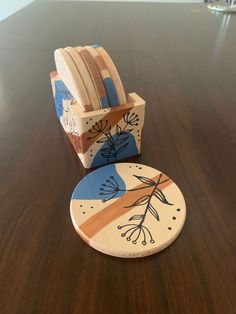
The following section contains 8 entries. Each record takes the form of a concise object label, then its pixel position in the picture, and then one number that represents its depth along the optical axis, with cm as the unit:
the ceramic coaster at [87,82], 40
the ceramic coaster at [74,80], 40
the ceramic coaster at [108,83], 41
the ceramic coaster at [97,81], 40
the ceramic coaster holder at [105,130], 40
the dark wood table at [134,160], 27
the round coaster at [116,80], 42
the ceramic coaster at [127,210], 30
